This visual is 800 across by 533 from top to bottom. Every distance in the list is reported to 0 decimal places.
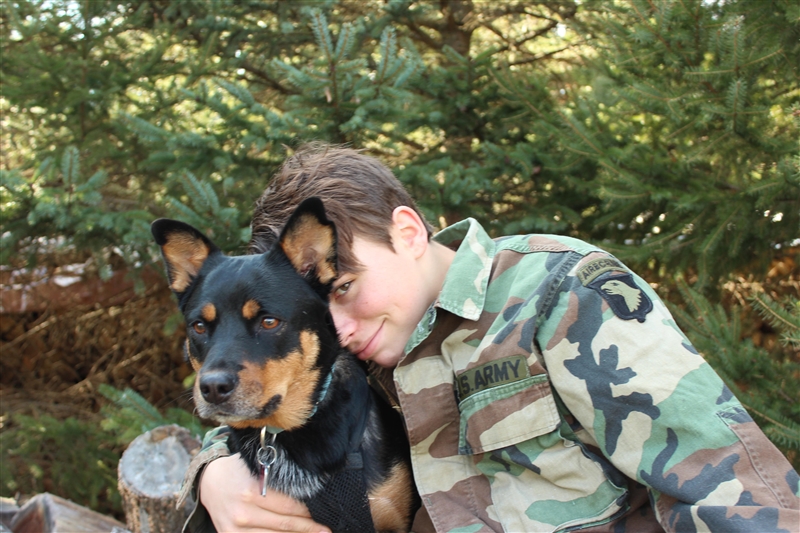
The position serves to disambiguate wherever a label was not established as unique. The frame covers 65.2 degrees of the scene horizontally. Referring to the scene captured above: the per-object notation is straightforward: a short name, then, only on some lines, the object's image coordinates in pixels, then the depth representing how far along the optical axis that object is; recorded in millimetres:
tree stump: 3281
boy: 1633
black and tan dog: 2064
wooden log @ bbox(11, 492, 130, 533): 3590
